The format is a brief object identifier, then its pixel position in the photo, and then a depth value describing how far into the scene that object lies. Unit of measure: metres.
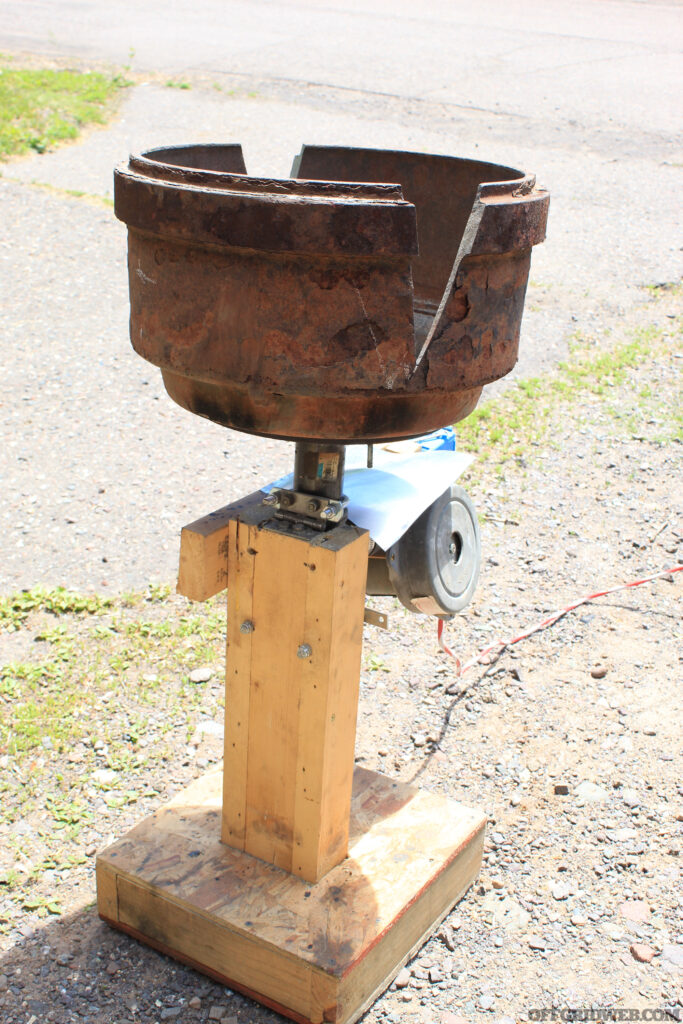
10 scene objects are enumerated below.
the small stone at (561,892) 2.52
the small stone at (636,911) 2.46
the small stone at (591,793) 2.83
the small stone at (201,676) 3.14
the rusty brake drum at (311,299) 1.63
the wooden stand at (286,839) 2.04
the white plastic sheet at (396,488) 2.12
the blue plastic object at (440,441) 2.70
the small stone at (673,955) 2.35
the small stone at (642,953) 2.35
